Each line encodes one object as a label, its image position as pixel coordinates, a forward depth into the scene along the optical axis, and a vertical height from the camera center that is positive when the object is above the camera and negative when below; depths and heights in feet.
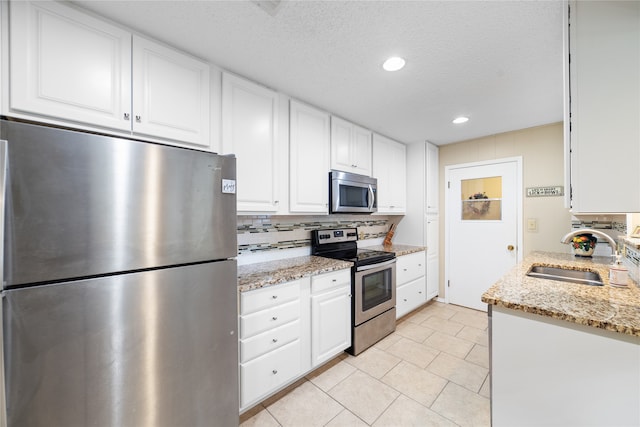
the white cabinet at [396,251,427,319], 9.61 -2.85
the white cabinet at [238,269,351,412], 5.24 -2.82
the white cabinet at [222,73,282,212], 5.83 +1.82
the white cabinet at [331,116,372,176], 8.43 +2.34
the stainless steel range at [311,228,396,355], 7.70 -2.36
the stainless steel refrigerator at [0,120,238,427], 2.92 -0.91
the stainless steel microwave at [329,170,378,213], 8.20 +0.70
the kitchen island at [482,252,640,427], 3.15 -1.99
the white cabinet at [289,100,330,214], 7.22 +1.63
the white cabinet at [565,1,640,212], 3.35 +1.47
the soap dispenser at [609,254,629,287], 4.48 -1.16
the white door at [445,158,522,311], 10.20 -0.59
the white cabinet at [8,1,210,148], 3.59 +2.29
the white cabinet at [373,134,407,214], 10.30 +1.68
